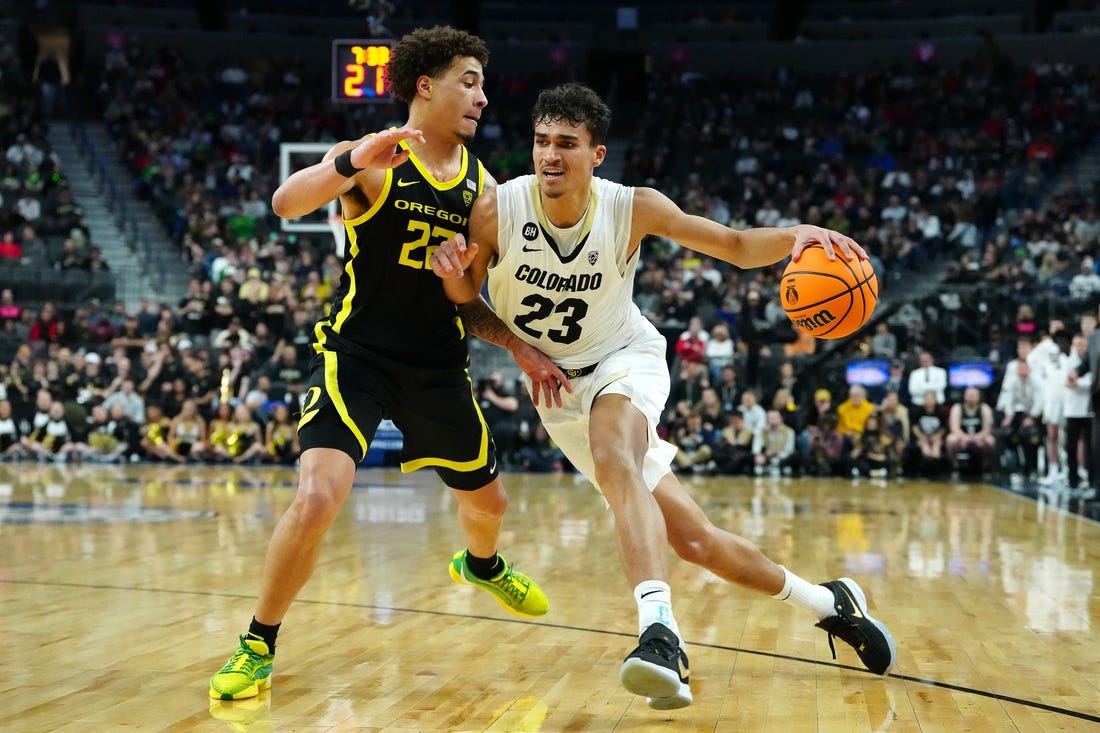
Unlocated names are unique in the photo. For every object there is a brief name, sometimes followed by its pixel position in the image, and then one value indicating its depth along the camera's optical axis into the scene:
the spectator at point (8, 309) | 19.22
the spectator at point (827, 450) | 15.28
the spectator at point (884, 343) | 16.70
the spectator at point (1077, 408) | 13.43
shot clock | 14.08
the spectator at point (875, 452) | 15.10
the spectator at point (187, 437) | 16.78
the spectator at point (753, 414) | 15.48
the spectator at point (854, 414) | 15.30
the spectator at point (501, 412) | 16.05
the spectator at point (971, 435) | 14.91
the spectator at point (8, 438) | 16.80
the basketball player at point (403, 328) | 4.24
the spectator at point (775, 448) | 15.42
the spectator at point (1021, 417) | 14.66
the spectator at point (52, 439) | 16.89
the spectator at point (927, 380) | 15.45
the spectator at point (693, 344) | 16.08
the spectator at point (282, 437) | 16.44
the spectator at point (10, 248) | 20.91
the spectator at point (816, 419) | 15.34
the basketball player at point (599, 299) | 4.38
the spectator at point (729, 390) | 15.87
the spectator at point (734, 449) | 15.41
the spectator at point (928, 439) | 15.03
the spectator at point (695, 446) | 15.41
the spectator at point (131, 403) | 17.14
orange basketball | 4.35
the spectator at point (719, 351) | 16.22
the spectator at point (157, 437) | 16.80
